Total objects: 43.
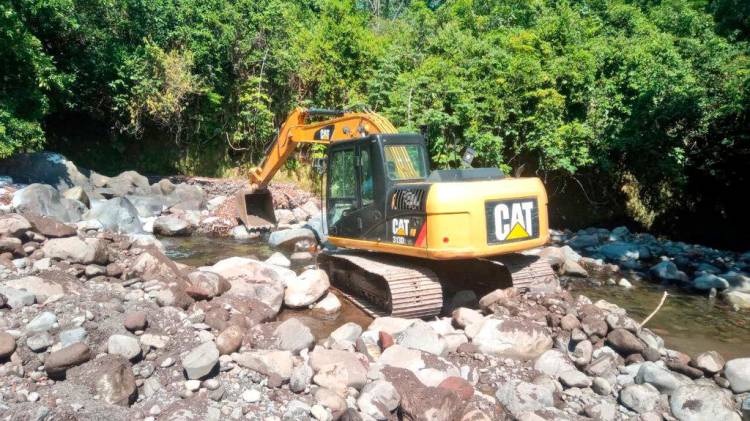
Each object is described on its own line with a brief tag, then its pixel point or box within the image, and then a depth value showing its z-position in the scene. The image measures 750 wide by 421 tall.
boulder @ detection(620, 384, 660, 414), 4.05
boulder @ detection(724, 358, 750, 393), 4.27
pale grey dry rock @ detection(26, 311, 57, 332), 4.07
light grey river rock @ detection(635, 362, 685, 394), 4.22
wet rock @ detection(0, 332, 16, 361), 3.65
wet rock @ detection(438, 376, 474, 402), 4.00
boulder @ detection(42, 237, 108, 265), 5.93
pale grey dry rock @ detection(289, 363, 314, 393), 3.91
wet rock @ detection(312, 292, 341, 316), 6.39
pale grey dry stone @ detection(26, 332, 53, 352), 3.83
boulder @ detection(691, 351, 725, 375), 4.50
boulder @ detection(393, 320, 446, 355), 4.82
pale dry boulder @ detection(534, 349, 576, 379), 4.55
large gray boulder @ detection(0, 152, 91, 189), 11.38
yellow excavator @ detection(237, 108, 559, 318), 5.54
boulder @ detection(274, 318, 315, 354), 4.71
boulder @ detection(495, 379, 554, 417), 4.01
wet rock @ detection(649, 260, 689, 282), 8.62
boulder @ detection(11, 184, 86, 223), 9.05
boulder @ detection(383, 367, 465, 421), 3.71
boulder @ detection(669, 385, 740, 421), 3.86
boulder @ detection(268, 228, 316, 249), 9.98
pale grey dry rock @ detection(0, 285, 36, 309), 4.43
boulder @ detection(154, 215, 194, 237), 10.48
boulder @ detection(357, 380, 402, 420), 3.72
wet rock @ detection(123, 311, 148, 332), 4.37
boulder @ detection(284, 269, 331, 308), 6.35
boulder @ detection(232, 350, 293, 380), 4.03
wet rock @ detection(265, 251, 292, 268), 7.97
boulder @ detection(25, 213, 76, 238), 6.30
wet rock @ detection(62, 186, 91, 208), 10.37
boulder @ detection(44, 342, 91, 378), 3.65
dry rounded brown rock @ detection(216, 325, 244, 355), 4.32
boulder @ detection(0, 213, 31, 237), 6.01
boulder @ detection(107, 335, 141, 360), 3.94
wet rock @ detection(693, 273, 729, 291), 8.02
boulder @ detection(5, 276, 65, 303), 4.81
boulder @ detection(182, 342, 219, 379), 3.88
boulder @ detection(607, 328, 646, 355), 4.80
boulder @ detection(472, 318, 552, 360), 4.92
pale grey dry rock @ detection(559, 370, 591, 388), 4.38
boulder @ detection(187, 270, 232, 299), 5.59
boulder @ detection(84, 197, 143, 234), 9.68
